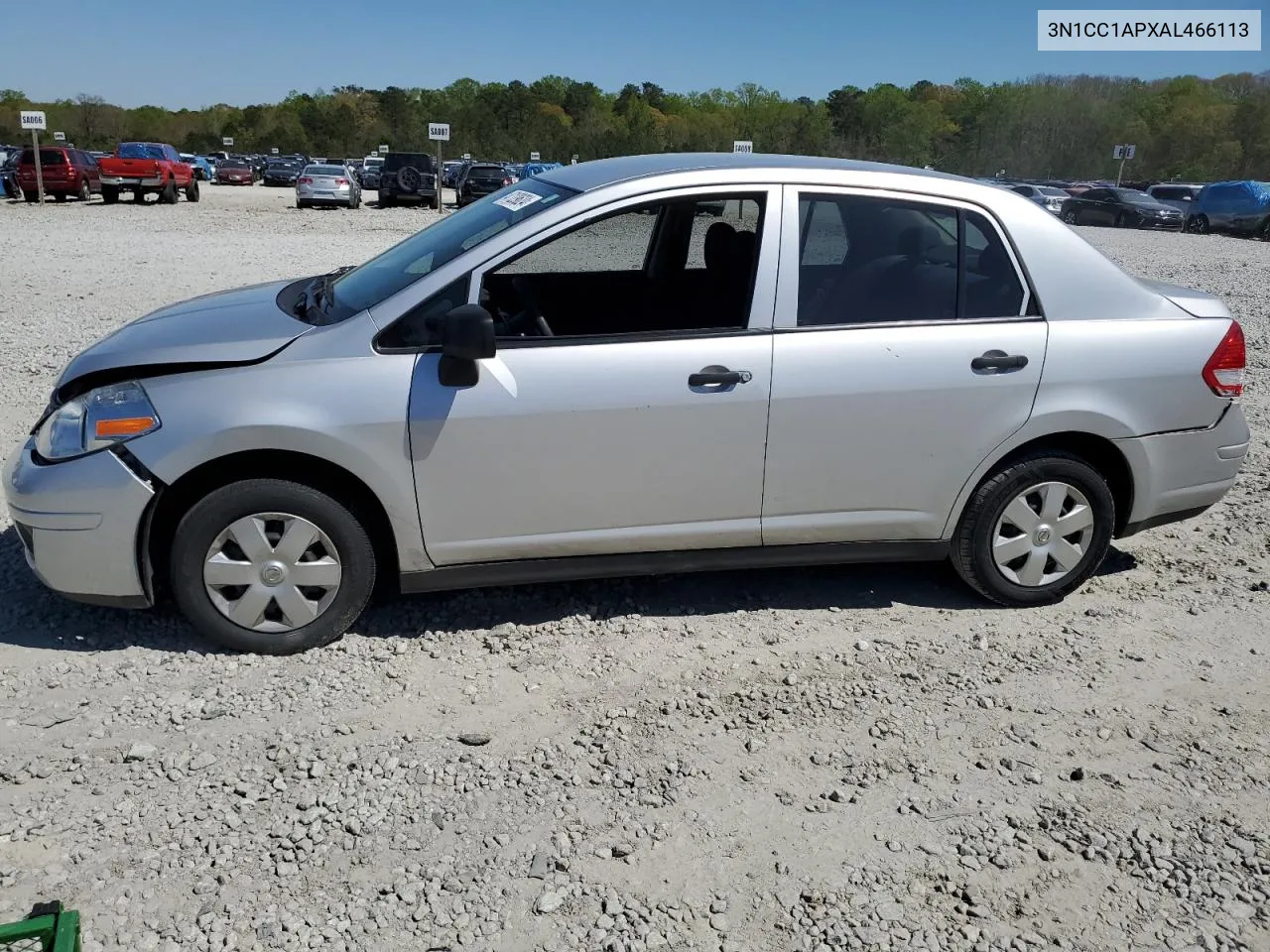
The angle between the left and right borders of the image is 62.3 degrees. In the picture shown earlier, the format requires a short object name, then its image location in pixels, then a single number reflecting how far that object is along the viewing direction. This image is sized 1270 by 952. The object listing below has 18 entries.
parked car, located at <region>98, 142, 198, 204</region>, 31.58
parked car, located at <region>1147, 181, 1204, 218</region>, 37.06
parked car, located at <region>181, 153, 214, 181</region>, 57.08
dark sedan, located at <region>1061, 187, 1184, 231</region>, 34.47
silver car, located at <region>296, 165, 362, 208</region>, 33.47
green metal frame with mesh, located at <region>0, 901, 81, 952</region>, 2.40
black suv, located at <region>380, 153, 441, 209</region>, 35.78
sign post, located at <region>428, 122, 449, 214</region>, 32.59
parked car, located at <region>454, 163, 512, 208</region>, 34.83
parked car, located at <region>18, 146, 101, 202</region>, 31.78
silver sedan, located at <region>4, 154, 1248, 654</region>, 3.83
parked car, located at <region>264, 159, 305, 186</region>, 57.31
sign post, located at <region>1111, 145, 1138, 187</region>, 45.19
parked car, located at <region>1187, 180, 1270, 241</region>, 31.23
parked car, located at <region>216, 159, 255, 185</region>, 57.06
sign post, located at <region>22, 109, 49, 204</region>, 30.41
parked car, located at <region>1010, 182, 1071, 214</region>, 35.77
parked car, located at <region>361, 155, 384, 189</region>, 52.72
